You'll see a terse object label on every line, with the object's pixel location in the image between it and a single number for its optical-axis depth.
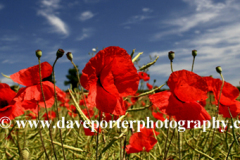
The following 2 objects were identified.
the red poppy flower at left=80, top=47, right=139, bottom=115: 0.56
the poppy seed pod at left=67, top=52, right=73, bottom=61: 0.69
